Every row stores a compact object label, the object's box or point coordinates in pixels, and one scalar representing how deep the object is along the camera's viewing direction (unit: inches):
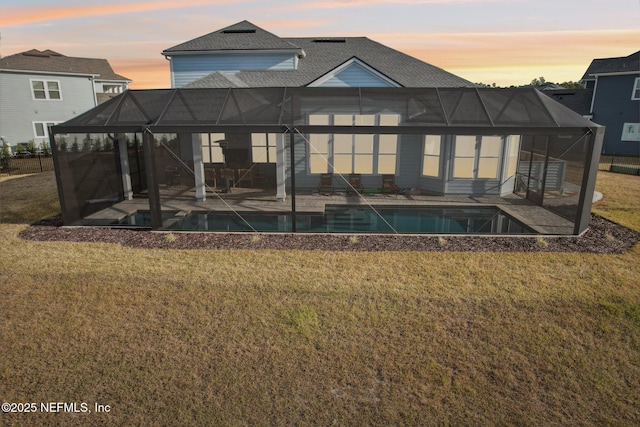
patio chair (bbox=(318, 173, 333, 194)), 586.2
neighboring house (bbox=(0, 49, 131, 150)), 980.6
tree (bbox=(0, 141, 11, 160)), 840.6
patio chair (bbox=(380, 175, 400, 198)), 591.5
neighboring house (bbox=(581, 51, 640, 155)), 1055.0
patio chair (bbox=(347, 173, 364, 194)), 597.6
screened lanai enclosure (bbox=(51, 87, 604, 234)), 400.2
